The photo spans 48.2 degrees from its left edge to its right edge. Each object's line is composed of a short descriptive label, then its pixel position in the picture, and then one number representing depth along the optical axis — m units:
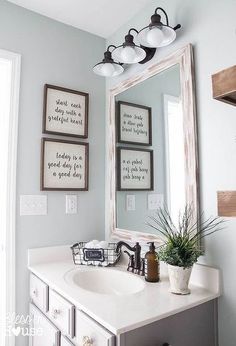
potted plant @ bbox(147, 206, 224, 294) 1.14
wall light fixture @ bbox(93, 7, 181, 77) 1.34
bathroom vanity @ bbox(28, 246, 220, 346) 0.94
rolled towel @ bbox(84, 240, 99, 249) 1.63
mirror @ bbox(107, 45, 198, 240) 1.34
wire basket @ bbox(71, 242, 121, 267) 1.61
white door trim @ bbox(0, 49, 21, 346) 1.59
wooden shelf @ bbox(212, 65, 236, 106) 0.68
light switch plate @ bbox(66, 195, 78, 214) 1.82
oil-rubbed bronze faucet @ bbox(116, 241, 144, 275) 1.45
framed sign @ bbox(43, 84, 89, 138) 1.76
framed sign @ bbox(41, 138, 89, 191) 1.73
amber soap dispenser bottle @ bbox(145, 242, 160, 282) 1.30
